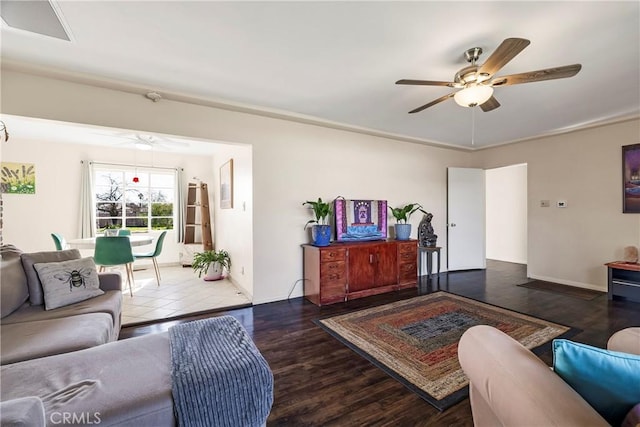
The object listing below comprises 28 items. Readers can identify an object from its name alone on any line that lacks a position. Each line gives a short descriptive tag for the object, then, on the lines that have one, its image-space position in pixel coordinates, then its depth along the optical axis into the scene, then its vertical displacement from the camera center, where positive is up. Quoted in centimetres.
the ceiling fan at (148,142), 443 +131
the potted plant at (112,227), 547 -24
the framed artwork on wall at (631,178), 371 +46
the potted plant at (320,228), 367 -20
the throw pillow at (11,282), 187 -49
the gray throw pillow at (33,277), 210 -49
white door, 529 -12
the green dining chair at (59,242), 384 -38
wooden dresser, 352 -79
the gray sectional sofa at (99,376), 97 -71
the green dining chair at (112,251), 369 -50
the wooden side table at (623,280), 345 -90
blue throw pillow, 79 -51
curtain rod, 518 +102
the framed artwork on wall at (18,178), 452 +66
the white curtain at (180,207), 601 +17
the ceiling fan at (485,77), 185 +103
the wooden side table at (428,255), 466 -78
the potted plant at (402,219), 438 -10
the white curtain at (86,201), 510 +27
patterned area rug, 194 -119
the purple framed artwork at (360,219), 400 -10
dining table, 378 -39
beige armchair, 75 -56
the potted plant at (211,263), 461 -85
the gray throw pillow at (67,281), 209 -54
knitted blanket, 110 -73
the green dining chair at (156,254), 441 -66
